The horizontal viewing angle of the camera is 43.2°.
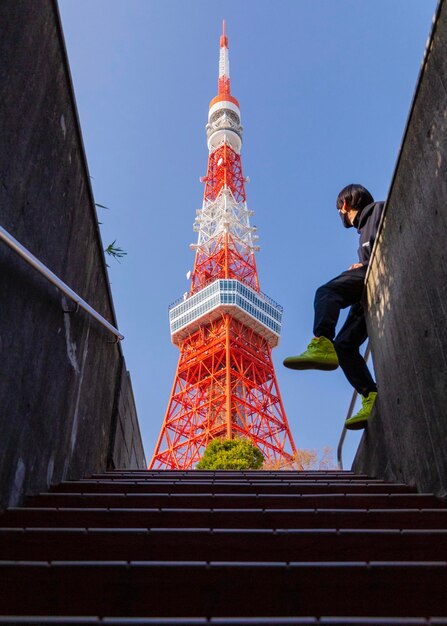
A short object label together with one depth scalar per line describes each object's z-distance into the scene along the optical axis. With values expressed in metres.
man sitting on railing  3.10
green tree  16.41
